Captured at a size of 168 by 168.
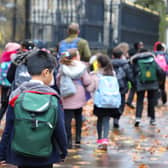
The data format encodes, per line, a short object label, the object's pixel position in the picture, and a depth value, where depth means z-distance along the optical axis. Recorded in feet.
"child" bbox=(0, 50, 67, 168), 14.75
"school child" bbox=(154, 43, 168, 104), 44.45
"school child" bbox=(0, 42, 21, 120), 31.83
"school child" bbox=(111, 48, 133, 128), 34.78
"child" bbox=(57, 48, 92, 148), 27.48
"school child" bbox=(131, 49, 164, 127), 35.47
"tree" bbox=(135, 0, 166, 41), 73.83
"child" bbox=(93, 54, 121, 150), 28.53
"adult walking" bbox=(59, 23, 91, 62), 33.65
